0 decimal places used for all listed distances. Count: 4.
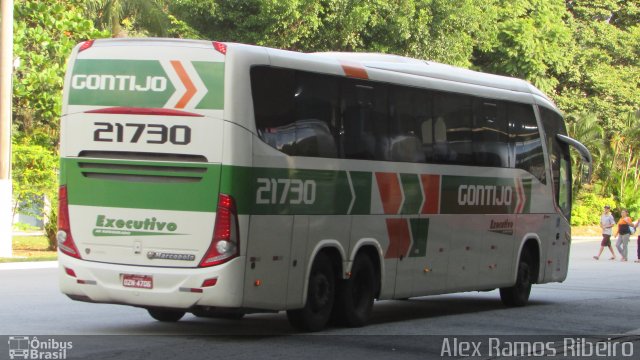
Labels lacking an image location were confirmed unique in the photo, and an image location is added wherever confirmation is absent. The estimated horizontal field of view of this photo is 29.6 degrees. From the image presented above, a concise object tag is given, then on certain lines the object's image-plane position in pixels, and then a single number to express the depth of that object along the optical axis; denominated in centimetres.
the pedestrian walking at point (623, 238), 3609
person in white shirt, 3612
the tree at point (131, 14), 4056
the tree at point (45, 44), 3025
